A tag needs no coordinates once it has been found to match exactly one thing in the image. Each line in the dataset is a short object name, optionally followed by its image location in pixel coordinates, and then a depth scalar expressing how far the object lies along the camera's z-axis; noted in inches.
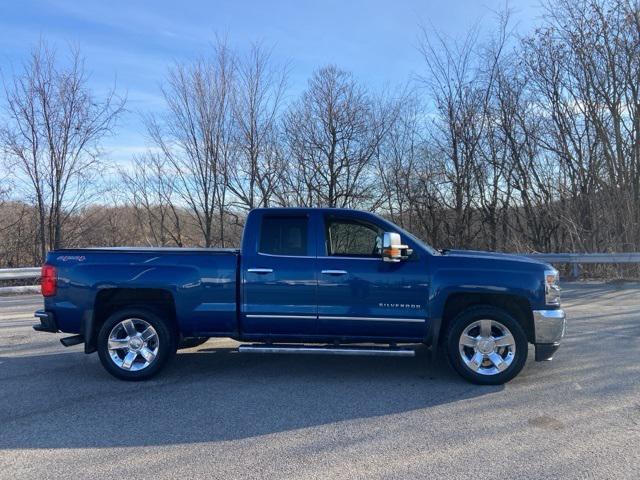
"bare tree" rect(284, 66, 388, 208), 954.7
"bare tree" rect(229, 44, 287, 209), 870.4
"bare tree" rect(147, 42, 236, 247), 860.6
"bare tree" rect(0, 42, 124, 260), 730.8
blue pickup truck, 211.2
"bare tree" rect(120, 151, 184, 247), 1008.9
